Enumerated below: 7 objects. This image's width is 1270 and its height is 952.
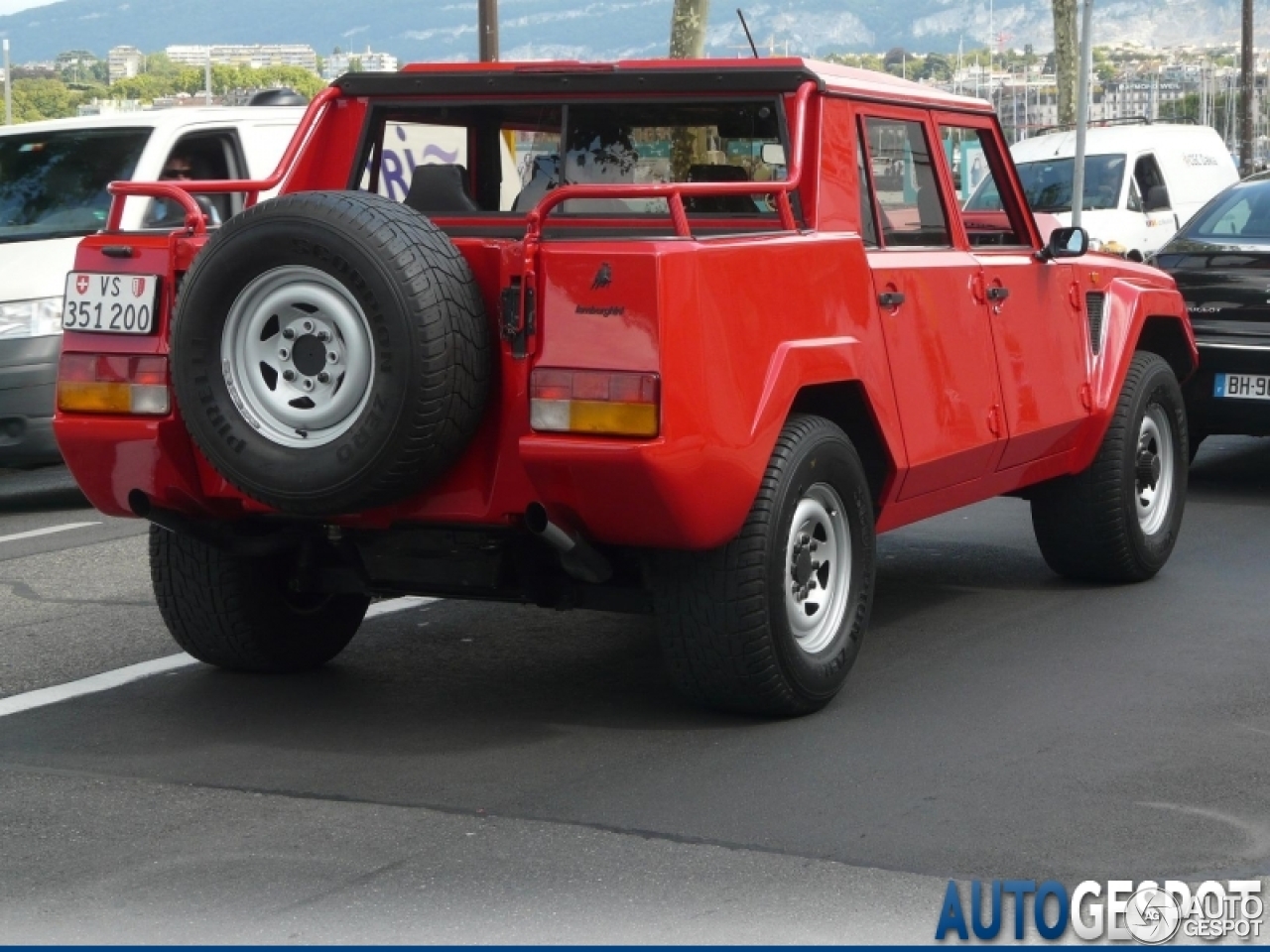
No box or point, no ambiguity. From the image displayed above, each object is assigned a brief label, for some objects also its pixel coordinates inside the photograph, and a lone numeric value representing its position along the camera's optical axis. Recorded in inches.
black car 395.9
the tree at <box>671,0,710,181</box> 912.9
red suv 198.5
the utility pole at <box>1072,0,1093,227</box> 681.6
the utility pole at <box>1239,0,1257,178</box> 1805.4
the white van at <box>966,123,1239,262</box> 770.2
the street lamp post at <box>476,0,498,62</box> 852.0
